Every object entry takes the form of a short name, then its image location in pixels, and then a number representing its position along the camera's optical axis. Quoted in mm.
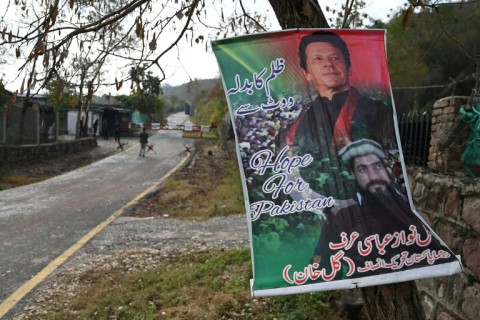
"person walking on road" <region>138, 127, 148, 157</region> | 24344
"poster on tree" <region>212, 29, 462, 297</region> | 2223
